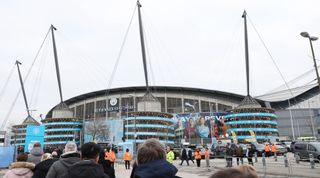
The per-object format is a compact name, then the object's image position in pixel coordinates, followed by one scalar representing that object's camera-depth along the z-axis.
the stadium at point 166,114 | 84.88
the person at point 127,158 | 22.28
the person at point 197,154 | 23.48
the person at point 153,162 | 2.96
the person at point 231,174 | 1.76
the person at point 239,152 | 22.29
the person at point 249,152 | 24.49
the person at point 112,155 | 16.69
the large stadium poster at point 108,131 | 83.75
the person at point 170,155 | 18.98
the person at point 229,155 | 21.11
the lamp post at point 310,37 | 16.03
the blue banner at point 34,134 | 28.97
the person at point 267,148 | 30.89
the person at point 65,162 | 3.79
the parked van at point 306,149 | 21.05
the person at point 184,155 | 26.17
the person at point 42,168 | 4.72
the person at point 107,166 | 5.77
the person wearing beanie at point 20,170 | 4.93
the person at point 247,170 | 1.84
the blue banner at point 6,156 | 22.33
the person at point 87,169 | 3.20
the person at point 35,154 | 6.75
